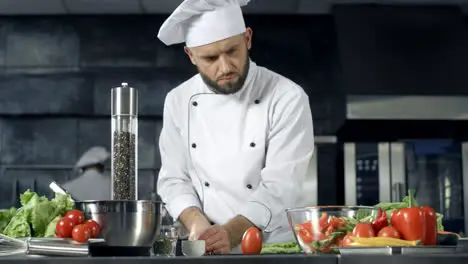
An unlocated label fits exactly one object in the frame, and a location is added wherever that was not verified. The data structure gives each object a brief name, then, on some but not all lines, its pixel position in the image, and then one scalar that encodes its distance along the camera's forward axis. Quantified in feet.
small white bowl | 8.84
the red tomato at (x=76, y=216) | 8.23
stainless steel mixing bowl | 8.23
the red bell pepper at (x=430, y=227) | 8.21
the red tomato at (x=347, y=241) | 8.00
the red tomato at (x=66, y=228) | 8.19
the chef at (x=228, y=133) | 12.54
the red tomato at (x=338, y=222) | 8.56
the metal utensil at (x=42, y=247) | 7.55
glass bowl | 8.50
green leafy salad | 9.14
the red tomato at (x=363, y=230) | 8.12
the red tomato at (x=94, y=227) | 8.11
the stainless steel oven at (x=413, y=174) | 18.75
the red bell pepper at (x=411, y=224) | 8.17
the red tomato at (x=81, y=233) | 7.96
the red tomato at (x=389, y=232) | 8.20
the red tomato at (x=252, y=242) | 9.18
